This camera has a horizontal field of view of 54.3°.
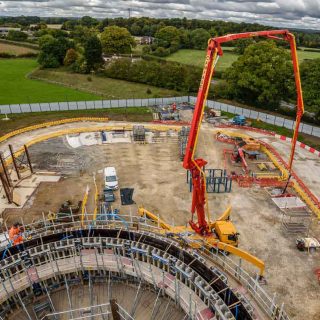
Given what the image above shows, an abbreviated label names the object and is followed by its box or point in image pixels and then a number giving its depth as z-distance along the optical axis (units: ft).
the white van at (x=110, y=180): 151.02
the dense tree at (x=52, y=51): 402.11
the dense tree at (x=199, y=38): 537.65
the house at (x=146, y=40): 607.78
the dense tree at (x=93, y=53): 368.48
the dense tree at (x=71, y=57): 397.15
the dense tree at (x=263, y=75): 256.52
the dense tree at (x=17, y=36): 581.53
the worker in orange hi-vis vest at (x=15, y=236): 94.53
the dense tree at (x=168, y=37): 511.48
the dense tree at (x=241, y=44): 476.71
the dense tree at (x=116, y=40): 437.58
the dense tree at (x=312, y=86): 222.28
